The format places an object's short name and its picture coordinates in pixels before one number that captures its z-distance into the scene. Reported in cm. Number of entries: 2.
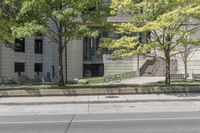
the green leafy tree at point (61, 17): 2420
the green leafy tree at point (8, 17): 2538
